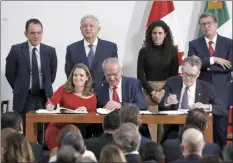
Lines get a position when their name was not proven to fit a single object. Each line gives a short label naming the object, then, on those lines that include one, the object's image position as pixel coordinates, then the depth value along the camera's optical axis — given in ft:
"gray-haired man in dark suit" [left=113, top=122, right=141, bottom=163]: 23.48
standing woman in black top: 34.07
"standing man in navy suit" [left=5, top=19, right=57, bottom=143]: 34.34
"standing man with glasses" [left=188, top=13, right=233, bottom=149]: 33.84
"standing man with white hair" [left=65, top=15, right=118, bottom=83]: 33.95
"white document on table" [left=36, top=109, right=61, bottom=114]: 30.44
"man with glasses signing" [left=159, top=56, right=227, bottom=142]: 31.19
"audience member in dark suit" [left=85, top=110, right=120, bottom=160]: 26.00
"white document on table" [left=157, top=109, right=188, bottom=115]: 30.25
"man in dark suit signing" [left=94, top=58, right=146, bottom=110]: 31.75
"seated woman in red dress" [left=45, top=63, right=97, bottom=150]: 31.22
